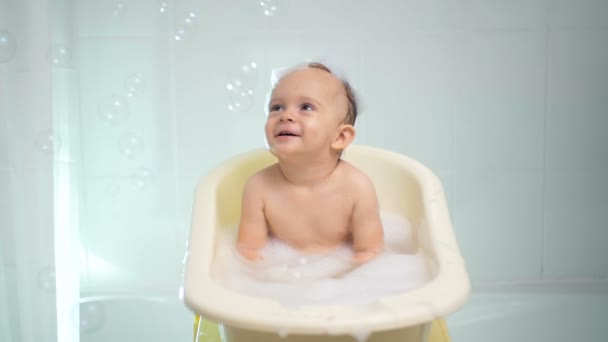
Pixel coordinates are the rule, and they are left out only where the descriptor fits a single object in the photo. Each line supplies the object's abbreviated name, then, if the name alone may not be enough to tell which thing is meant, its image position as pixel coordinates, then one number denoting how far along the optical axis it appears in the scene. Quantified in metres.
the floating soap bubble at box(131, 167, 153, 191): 1.59
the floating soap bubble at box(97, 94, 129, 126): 1.48
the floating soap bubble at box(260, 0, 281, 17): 1.29
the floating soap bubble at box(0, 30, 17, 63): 1.04
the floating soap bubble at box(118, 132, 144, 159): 1.52
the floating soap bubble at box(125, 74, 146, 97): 1.47
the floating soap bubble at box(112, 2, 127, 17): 1.52
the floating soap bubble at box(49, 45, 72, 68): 1.16
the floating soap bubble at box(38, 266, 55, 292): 1.10
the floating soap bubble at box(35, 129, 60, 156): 1.07
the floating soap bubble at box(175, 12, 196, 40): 1.45
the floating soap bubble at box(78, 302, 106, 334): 1.35
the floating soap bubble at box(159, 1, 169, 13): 1.54
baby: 1.05
